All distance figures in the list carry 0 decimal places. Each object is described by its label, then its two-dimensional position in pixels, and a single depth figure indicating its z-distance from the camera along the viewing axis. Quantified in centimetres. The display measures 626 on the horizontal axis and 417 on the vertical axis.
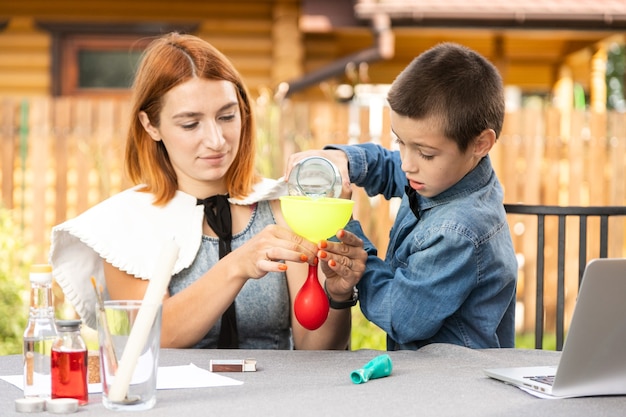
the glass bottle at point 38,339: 176
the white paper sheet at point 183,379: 183
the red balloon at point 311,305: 200
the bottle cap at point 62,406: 167
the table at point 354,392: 169
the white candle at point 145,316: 166
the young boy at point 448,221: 211
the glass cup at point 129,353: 166
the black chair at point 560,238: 254
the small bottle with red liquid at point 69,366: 172
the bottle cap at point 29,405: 168
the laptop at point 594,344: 170
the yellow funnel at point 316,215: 193
